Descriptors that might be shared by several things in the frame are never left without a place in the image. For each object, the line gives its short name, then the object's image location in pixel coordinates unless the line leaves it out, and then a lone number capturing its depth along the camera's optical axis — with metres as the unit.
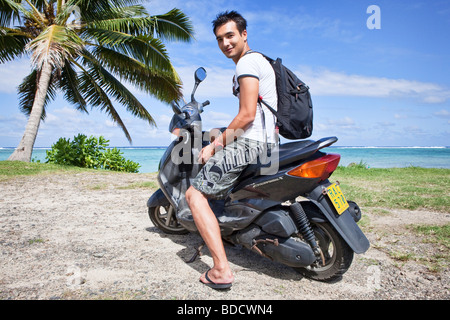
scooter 2.25
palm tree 9.91
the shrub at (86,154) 9.87
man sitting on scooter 2.28
